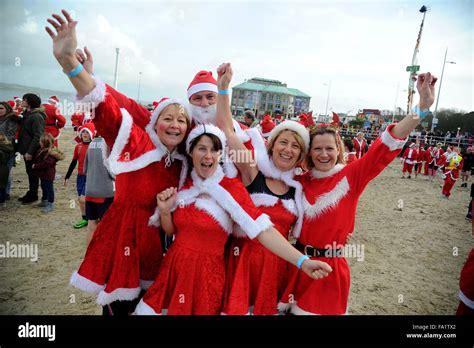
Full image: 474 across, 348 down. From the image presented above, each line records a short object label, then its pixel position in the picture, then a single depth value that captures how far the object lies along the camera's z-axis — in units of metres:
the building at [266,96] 78.58
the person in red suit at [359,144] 12.28
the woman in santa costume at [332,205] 2.00
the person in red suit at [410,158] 15.63
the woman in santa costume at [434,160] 16.40
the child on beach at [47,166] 5.97
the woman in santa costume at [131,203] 2.01
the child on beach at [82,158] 5.29
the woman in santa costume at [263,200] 2.01
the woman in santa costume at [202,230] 1.91
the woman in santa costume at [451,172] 12.29
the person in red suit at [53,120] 7.24
